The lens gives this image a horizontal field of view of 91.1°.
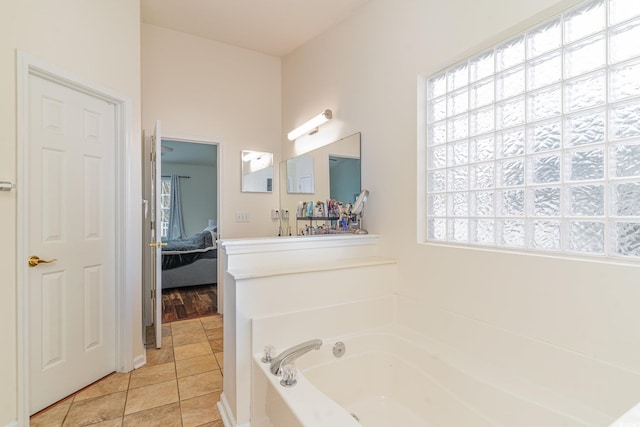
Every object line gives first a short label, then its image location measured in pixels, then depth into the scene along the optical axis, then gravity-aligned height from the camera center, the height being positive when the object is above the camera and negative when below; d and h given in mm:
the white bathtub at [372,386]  1409 -900
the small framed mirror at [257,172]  3443 +451
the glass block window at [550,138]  1214 +340
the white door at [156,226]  2502 -116
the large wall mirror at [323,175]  2521 +339
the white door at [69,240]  1789 -173
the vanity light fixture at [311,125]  2820 +840
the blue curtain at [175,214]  7289 -47
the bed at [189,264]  4414 -753
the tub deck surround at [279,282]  1600 -409
